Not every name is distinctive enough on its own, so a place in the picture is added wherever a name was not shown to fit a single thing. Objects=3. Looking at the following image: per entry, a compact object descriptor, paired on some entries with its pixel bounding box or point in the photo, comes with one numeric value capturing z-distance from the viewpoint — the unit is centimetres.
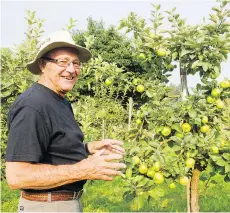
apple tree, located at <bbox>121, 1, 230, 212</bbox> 328
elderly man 226
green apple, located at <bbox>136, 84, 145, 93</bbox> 353
